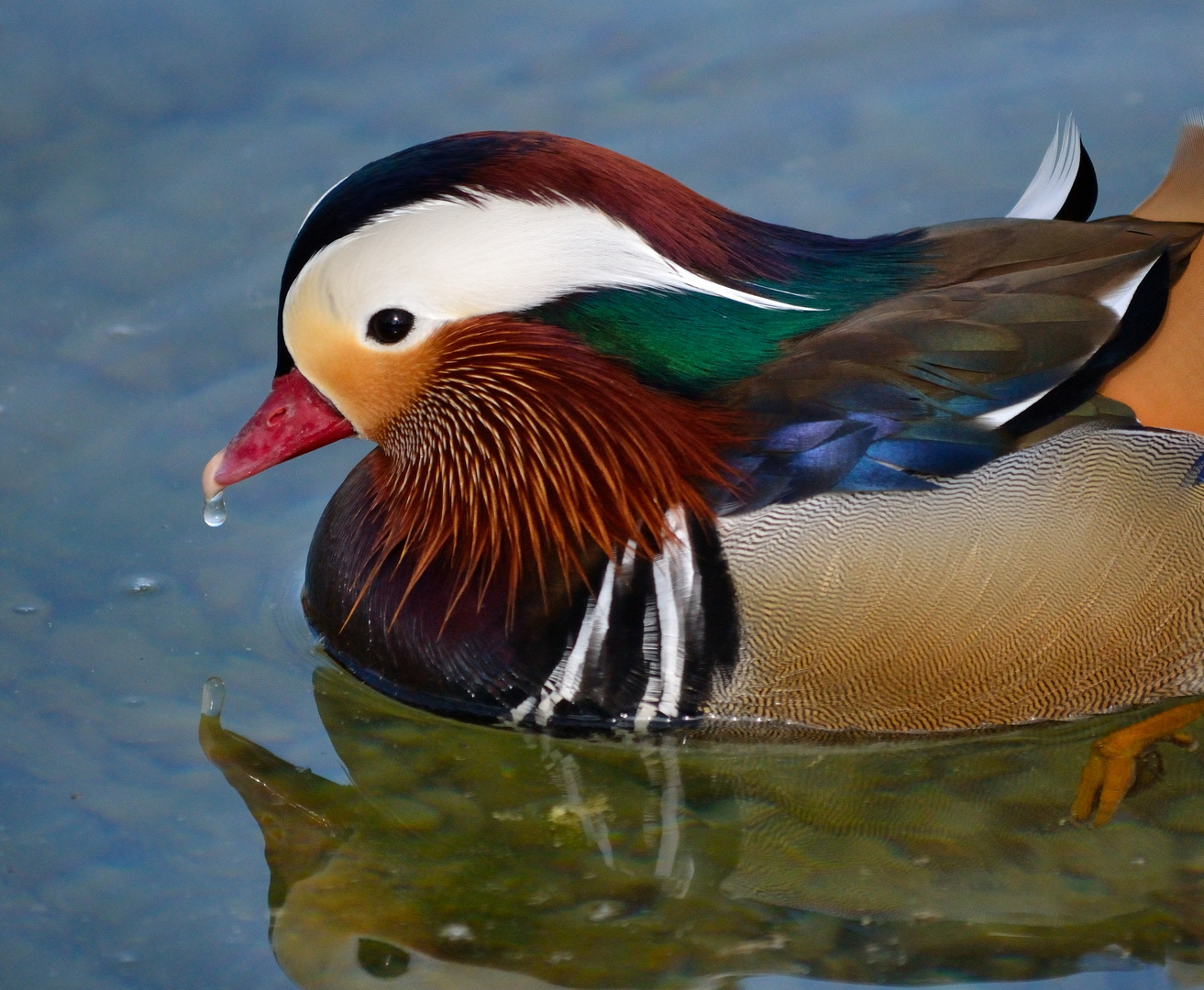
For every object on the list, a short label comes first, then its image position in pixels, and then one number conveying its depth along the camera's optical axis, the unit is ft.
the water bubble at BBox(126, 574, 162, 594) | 30.17
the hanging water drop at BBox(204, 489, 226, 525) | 28.76
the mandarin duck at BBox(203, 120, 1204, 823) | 24.40
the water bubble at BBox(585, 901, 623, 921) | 24.39
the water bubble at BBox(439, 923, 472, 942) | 23.89
